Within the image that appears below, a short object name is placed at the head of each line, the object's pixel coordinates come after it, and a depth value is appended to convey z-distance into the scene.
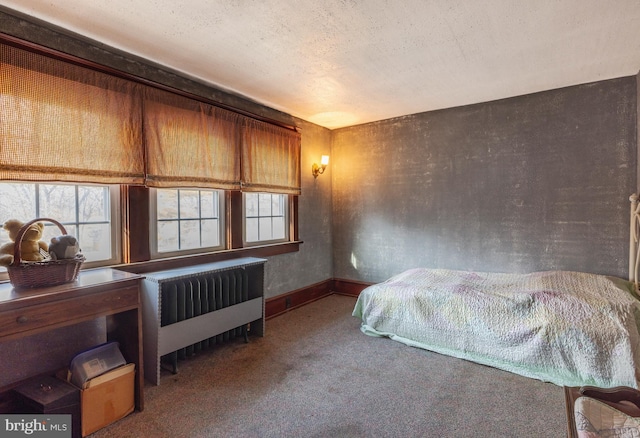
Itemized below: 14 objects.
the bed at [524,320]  2.30
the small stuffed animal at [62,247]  1.89
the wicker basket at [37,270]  1.76
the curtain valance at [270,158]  3.56
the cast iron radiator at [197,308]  2.43
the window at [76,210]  2.12
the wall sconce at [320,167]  4.64
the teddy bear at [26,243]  1.83
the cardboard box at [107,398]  1.89
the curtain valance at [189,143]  2.69
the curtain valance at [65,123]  1.98
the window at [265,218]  3.78
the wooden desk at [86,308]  1.63
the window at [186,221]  2.89
